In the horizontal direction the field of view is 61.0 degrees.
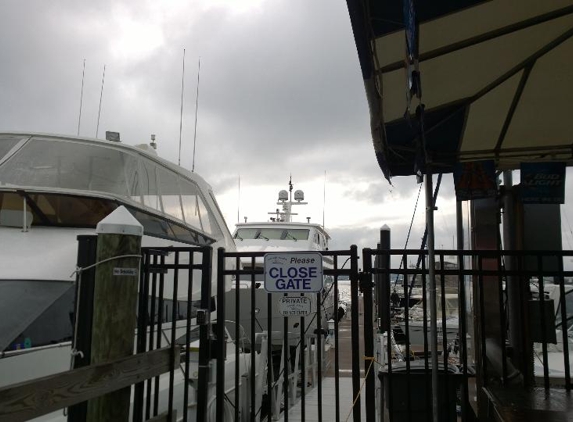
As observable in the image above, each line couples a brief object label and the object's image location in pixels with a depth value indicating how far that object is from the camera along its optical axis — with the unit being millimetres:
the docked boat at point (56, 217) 3750
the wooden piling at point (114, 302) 3053
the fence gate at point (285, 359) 3857
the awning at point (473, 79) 3398
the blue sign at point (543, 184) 5331
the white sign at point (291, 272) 3766
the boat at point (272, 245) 10422
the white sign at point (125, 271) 3159
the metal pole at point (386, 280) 4041
